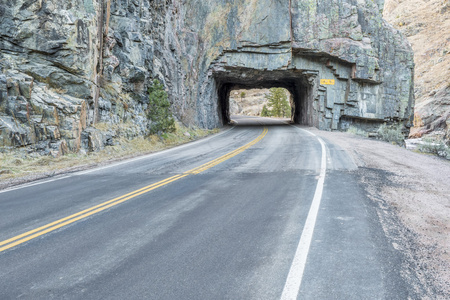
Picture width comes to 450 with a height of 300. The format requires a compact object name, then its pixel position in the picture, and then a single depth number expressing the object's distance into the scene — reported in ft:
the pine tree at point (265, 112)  229.25
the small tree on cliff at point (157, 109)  58.18
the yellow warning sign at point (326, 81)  97.35
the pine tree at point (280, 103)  213.25
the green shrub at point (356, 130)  99.30
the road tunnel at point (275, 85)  101.23
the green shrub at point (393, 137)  75.15
